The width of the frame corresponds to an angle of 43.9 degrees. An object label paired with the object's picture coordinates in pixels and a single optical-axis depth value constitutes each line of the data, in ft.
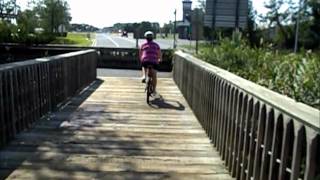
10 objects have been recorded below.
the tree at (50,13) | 168.51
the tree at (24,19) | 82.56
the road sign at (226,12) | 39.89
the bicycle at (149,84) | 30.20
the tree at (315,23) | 185.94
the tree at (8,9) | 114.38
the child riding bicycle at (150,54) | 32.39
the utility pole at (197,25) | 48.62
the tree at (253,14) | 173.96
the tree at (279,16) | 193.41
